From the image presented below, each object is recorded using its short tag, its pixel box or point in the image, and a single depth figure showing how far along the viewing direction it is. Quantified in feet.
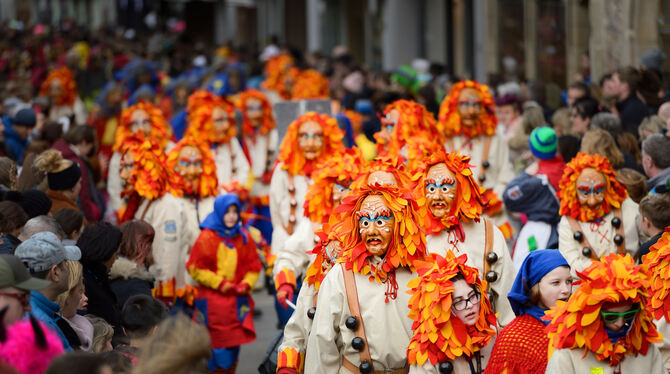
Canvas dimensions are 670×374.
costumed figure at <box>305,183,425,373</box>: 31.98
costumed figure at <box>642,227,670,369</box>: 33.64
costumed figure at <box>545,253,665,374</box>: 27.20
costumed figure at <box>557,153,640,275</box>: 42.43
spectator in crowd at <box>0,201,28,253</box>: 39.12
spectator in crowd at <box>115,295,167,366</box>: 29.79
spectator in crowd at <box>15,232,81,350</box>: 29.94
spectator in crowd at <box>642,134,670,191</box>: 44.59
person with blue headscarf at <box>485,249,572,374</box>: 29.33
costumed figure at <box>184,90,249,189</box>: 66.01
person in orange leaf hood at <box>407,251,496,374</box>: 29.60
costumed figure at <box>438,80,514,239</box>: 56.71
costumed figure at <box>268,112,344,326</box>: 52.50
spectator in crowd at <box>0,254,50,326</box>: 25.57
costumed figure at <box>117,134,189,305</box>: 48.74
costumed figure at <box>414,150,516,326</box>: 36.52
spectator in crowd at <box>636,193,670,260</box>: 37.96
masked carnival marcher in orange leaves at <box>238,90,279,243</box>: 71.47
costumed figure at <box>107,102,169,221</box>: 66.55
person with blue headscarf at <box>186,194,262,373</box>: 47.15
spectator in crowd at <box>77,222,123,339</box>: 36.04
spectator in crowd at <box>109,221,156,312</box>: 38.60
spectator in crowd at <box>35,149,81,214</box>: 48.01
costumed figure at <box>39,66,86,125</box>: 93.39
